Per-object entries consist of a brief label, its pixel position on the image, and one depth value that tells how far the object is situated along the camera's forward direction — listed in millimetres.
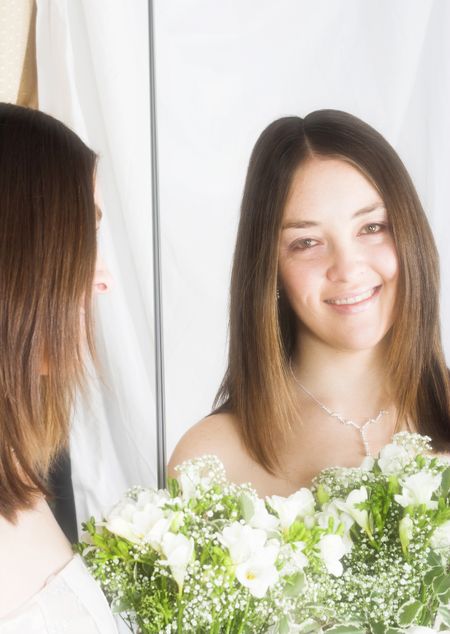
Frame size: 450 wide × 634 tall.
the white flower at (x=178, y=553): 1257
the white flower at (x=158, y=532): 1270
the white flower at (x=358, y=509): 1308
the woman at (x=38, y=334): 1272
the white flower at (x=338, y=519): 1304
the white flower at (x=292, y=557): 1277
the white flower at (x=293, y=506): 1301
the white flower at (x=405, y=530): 1289
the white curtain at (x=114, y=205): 1607
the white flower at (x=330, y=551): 1283
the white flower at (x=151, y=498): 1307
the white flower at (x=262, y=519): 1293
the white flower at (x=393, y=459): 1346
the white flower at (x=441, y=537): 1304
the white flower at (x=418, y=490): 1298
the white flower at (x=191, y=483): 1326
